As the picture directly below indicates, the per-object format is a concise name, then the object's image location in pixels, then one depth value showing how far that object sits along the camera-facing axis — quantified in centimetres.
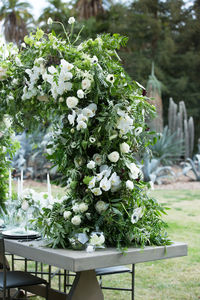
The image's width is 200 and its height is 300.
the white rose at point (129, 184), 266
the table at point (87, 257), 244
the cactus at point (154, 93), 1225
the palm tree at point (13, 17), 1594
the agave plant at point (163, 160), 1027
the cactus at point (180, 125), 1350
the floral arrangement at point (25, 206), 324
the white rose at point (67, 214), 274
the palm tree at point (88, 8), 1603
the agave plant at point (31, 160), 1053
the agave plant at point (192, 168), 1045
